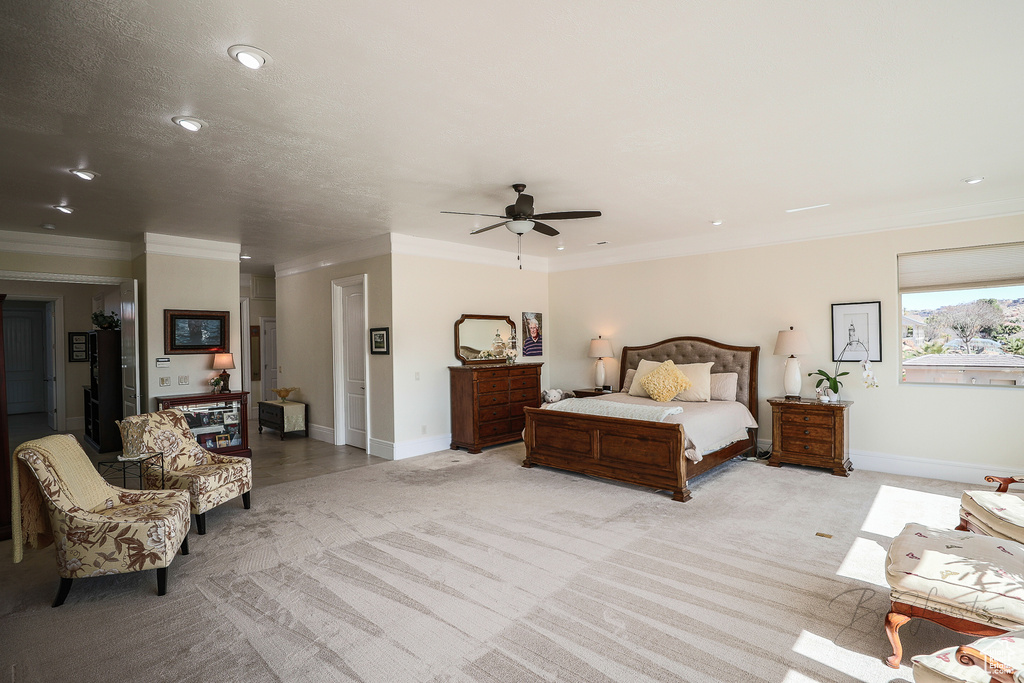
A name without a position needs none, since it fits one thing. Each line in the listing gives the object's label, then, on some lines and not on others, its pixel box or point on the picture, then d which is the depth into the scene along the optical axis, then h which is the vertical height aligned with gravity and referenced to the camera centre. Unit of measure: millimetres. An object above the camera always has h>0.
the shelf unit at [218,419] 5672 -841
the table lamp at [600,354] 7105 -208
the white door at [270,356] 9539 -204
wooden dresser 6367 -813
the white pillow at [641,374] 6246 -448
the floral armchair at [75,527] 2717 -975
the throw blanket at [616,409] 4772 -701
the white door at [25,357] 10164 -148
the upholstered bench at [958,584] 2016 -1044
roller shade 4719 +625
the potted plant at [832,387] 5312 -548
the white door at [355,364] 6684 -277
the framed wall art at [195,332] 5867 +172
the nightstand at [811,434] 5113 -1026
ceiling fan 3984 +987
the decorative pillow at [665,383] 5848 -525
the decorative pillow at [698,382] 5910 -526
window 4723 +165
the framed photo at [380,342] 6160 +14
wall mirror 6848 +58
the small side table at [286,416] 7410 -1061
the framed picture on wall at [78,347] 8453 +25
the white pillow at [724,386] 5941 -577
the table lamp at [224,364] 6082 -220
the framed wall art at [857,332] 5285 +27
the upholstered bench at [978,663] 1522 -1017
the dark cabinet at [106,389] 6762 -546
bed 4516 -1030
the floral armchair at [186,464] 3723 -949
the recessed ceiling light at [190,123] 2842 +1264
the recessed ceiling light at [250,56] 2184 +1264
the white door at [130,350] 5566 -27
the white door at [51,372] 8430 -390
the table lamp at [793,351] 5473 -167
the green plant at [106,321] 6781 +362
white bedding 4676 -864
